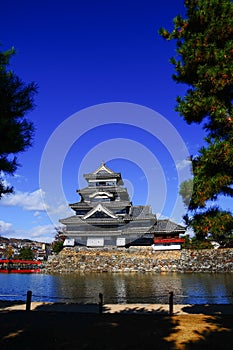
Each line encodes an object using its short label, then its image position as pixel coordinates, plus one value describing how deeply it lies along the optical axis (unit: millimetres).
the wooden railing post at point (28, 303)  12448
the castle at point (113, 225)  45062
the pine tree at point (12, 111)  9023
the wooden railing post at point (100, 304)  11637
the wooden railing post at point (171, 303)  11822
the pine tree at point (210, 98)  8445
